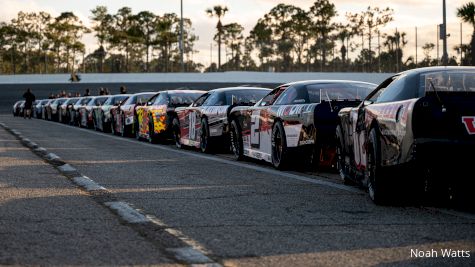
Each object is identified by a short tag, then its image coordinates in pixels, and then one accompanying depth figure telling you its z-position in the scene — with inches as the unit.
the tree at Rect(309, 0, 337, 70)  4547.2
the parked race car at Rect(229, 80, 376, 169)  470.3
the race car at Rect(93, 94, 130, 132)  1127.0
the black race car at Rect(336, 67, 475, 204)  299.1
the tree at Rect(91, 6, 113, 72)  5078.7
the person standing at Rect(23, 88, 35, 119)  1945.1
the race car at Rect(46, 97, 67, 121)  1772.9
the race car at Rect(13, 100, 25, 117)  2408.7
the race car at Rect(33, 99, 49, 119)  2028.8
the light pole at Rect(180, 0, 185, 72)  2684.1
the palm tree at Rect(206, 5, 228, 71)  4261.8
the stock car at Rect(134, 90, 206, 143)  829.8
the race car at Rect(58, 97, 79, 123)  1584.6
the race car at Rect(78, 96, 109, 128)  1288.1
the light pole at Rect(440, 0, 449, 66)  1608.0
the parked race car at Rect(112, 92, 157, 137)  976.2
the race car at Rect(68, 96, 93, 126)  1406.7
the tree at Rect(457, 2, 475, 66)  2160.4
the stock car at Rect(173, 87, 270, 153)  668.7
